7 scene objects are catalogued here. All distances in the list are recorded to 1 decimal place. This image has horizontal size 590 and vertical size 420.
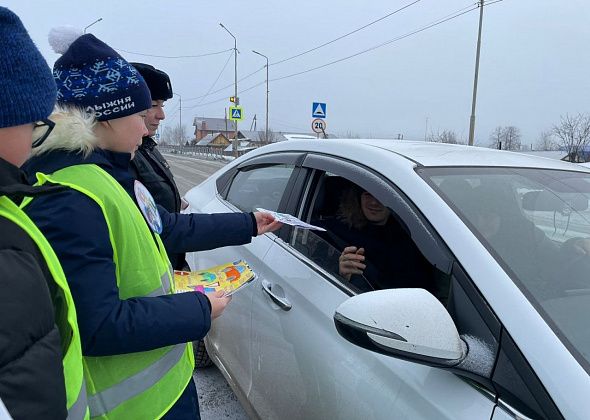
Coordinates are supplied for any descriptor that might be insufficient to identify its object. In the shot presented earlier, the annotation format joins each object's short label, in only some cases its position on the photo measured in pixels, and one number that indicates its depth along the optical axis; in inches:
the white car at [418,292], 43.1
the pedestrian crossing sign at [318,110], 573.3
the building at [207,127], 3563.0
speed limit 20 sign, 562.6
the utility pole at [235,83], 1124.4
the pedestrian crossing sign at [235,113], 991.6
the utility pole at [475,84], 674.8
